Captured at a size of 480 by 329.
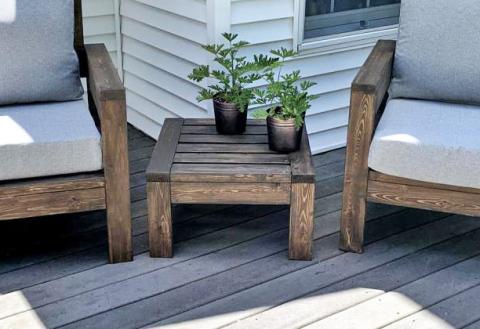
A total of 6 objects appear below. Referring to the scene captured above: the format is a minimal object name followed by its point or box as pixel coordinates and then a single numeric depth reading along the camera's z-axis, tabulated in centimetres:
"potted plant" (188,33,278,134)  268
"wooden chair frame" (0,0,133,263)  232
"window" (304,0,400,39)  321
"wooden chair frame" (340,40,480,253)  241
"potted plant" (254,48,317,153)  253
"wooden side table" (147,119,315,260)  244
